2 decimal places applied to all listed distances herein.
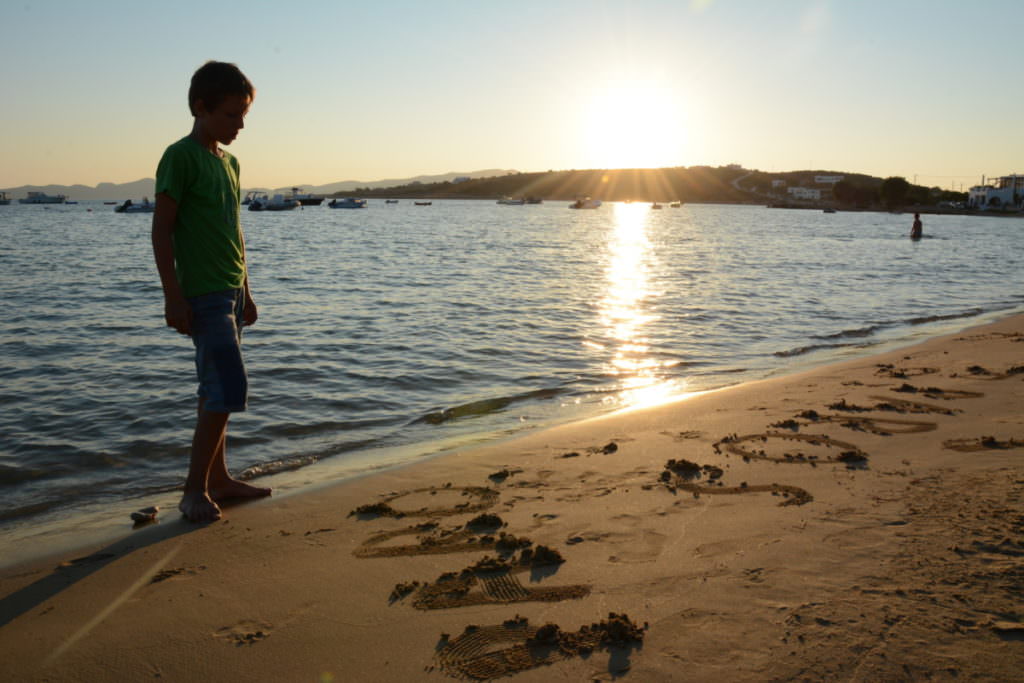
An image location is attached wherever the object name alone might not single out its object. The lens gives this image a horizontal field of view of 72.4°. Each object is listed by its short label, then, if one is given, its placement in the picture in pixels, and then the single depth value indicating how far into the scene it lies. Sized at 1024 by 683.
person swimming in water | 48.16
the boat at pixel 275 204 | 105.69
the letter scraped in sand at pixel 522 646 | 2.60
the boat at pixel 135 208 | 99.75
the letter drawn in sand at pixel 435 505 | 4.37
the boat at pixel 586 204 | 139.11
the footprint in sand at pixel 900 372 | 8.40
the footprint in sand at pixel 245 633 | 2.83
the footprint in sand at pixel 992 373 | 8.02
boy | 3.88
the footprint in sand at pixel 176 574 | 3.49
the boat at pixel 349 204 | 125.48
